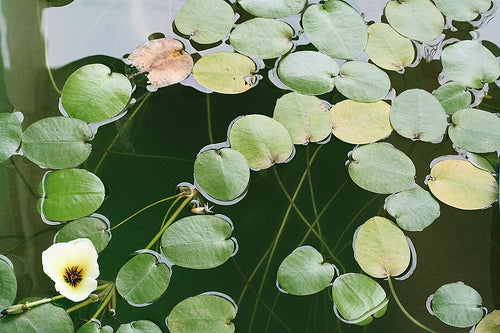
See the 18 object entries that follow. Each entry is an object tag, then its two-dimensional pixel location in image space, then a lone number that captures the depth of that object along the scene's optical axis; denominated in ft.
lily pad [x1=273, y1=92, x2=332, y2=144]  5.72
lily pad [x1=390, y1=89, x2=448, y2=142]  5.73
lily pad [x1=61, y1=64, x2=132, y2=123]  5.69
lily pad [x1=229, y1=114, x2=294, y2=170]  5.68
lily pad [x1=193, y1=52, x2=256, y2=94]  5.77
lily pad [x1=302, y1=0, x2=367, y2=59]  5.81
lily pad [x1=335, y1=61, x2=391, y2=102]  5.77
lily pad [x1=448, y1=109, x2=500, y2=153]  5.74
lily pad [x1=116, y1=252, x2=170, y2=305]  5.55
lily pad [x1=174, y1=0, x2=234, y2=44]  5.82
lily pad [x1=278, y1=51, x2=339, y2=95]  5.77
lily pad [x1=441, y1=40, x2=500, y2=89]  5.82
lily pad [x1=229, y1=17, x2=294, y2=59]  5.81
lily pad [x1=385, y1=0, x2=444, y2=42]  5.87
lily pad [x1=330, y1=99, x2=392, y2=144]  5.73
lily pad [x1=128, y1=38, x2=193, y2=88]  5.78
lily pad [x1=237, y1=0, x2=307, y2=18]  5.85
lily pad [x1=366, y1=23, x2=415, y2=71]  5.83
